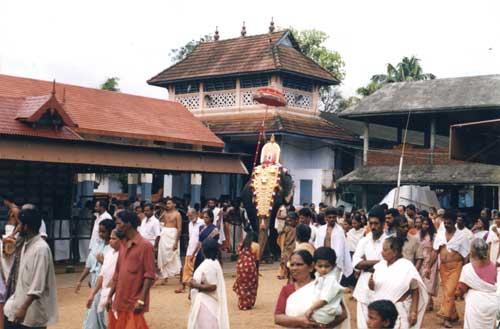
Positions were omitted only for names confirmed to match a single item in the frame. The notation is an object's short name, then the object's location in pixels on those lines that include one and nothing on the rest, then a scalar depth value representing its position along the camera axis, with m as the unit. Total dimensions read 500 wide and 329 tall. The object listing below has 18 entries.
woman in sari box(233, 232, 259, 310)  10.72
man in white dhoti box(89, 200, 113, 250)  11.53
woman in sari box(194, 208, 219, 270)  11.36
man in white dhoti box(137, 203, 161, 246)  12.94
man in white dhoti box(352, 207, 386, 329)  7.33
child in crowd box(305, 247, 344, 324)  4.59
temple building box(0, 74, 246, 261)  13.63
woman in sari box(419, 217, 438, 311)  10.62
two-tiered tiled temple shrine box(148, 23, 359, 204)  23.84
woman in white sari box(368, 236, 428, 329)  6.20
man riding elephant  16.23
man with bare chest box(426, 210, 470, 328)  9.89
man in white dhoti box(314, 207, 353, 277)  10.07
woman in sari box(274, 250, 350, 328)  4.61
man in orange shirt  6.47
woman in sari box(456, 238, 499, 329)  7.28
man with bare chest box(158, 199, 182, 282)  12.74
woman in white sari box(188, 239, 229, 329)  7.05
